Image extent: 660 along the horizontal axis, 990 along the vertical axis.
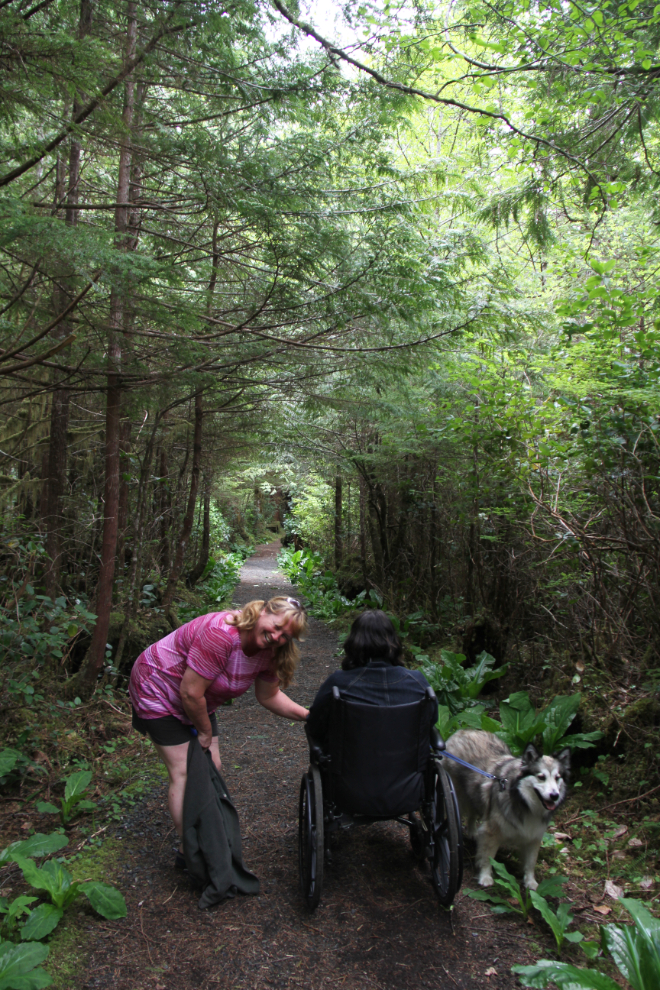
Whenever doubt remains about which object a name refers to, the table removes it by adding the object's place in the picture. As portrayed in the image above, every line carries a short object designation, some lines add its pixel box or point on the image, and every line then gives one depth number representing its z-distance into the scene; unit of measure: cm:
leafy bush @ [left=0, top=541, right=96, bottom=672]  437
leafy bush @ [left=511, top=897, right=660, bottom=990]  207
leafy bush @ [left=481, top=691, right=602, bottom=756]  406
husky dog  290
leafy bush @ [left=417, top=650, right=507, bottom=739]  551
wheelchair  269
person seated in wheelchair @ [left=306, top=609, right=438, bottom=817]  271
